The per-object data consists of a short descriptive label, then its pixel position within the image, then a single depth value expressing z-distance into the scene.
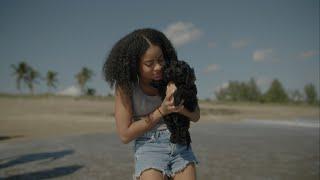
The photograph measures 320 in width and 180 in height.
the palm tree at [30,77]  95.69
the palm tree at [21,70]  93.81
